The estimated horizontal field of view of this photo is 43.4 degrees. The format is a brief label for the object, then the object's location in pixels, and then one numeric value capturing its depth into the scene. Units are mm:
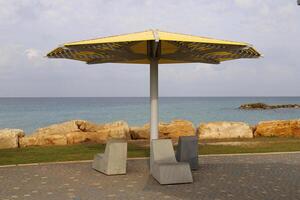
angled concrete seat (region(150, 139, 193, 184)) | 8031
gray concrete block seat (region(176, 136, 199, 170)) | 9672
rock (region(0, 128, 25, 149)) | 15719
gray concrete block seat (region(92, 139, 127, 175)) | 9156
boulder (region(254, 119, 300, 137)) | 18969
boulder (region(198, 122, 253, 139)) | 18803
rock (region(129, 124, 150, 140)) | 18703
